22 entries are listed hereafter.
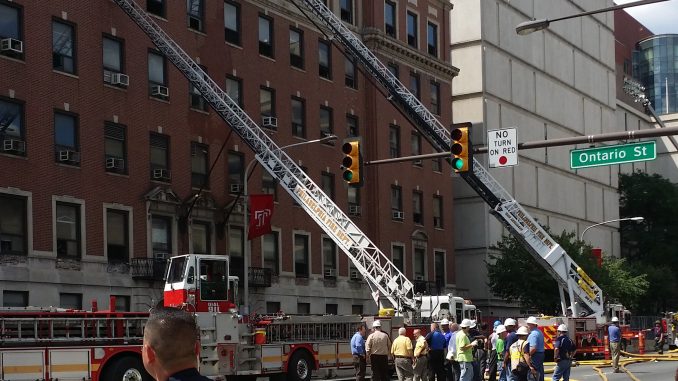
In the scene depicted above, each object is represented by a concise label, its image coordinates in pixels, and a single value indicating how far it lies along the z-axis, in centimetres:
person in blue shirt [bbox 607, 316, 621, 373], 3322
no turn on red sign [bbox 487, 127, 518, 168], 2292
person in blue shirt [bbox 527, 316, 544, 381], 1984
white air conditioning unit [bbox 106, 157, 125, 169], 3888
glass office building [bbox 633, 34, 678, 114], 13625
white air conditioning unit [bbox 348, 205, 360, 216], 5266
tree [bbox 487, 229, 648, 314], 5625
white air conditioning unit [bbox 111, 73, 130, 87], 3931
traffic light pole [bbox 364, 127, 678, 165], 1956
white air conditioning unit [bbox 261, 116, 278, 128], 4662
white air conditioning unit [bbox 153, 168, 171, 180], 4106
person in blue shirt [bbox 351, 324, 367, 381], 2719
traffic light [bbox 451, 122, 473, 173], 2180
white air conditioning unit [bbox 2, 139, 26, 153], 3491
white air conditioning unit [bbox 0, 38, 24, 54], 3500
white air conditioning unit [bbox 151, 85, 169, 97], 4122
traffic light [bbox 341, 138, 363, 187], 2353
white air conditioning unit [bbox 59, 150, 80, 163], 3700
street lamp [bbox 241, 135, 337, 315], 3775
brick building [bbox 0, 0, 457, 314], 3597
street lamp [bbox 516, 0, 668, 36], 1978
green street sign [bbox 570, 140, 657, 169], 2112
